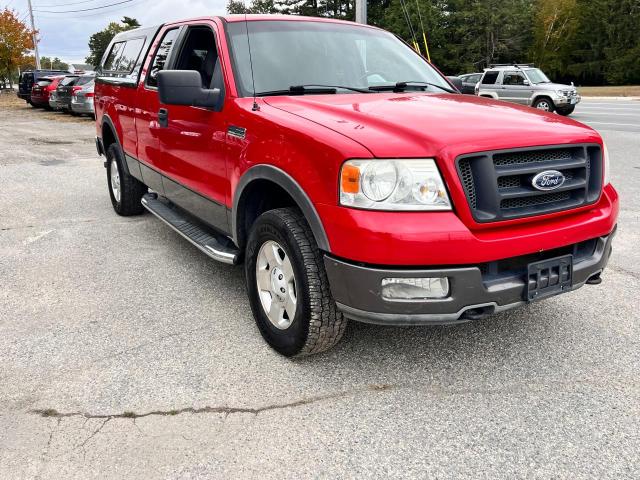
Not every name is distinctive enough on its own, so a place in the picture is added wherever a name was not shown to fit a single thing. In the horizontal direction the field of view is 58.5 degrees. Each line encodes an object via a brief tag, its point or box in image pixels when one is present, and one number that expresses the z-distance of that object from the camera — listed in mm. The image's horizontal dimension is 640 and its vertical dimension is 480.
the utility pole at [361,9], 14492
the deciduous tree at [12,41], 45294
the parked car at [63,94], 21138
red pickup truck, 2555
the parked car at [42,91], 24120
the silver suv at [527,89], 20141
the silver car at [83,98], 18953
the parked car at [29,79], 28500
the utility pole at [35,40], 50681
